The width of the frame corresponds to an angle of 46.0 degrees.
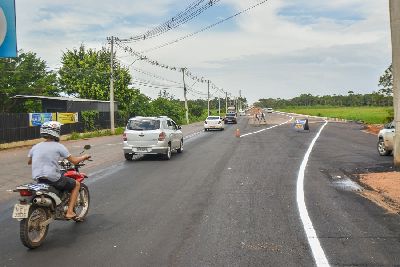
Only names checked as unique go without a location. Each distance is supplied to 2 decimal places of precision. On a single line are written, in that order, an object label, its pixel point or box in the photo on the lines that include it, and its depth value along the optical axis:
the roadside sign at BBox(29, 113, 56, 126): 31.34
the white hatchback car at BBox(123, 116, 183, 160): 18.39
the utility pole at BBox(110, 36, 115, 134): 42.53
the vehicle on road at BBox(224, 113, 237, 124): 69.88
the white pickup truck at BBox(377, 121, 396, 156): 18.66
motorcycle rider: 6.95
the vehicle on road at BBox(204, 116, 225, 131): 47.28
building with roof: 39.47
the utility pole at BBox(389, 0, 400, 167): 14.42
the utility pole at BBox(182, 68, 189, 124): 79.26
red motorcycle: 6.34
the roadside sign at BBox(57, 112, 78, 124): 36.79
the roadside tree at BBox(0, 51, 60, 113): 45.84
